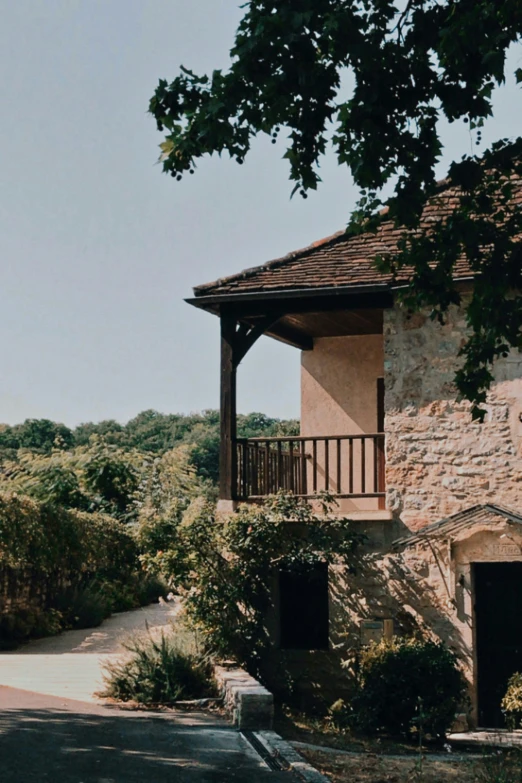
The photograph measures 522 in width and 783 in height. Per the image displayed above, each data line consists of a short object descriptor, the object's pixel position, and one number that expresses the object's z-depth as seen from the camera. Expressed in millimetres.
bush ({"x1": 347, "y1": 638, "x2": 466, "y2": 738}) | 12277
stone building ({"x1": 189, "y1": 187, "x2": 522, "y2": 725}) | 13797
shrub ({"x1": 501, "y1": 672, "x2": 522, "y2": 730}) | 12648
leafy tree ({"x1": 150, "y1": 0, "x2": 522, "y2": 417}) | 8406
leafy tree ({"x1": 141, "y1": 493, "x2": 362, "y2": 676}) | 13773
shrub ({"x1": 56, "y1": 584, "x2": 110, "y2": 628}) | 19641
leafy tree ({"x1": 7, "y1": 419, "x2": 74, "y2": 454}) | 53375
